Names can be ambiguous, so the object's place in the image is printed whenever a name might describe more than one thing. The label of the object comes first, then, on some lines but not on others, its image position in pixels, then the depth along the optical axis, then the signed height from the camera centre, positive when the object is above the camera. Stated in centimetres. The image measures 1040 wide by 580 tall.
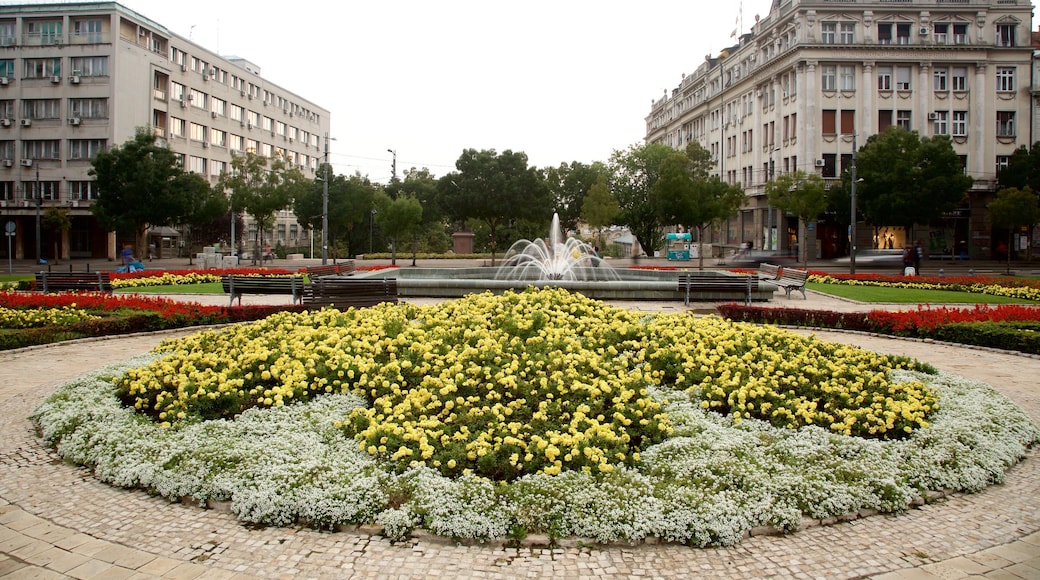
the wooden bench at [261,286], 1995 -59
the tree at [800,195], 4819 +431
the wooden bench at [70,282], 2200 -54
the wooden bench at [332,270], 2539 -25
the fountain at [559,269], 2746 -23
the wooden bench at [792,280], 2348 -56
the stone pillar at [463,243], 5478 +141
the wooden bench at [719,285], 2112 -61
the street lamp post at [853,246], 3791 +83
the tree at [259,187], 5228 +526
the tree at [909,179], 4684 +513
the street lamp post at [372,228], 6150 +284
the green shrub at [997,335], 1347 -131
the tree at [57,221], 5188 +291
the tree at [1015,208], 4531 +320
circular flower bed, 556 -152
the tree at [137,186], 4747 +476
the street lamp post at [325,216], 4556 +284
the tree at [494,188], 5228 +508
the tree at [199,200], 4938 +421
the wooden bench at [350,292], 1620 -63
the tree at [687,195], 4669 +417
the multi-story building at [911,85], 5444 +1271
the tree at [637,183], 6762 +788
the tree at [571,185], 8100 +826
